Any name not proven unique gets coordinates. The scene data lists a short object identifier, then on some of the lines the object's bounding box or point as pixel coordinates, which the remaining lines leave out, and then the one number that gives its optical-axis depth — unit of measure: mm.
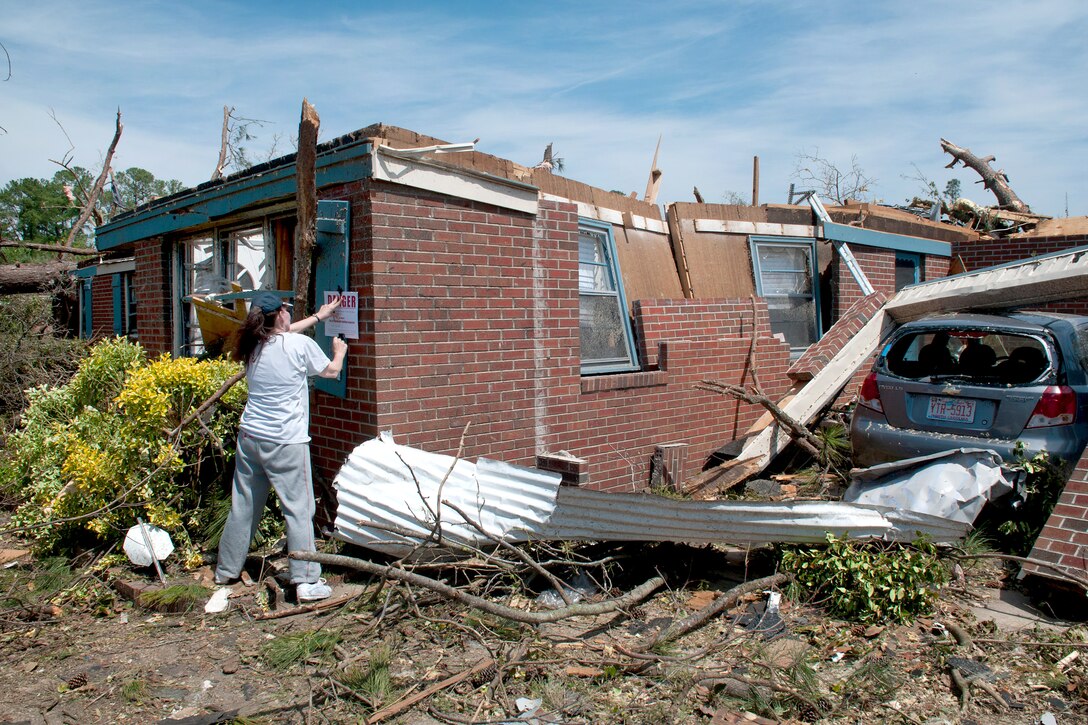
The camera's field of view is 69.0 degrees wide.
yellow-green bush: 5449
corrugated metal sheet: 4668
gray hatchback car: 5559
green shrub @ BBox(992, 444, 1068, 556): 5340
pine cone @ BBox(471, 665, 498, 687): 3854
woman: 4906
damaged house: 5551
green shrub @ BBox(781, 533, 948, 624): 4480
